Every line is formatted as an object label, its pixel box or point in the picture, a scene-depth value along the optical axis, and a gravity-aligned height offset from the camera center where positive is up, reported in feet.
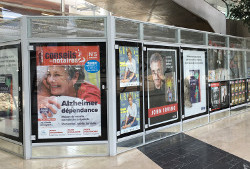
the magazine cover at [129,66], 15.97 +0.88
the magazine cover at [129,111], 16.11 -2.00
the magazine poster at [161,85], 18.11 -0.44
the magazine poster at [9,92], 15.80 -0.68
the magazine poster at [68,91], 15.06 -0.60
